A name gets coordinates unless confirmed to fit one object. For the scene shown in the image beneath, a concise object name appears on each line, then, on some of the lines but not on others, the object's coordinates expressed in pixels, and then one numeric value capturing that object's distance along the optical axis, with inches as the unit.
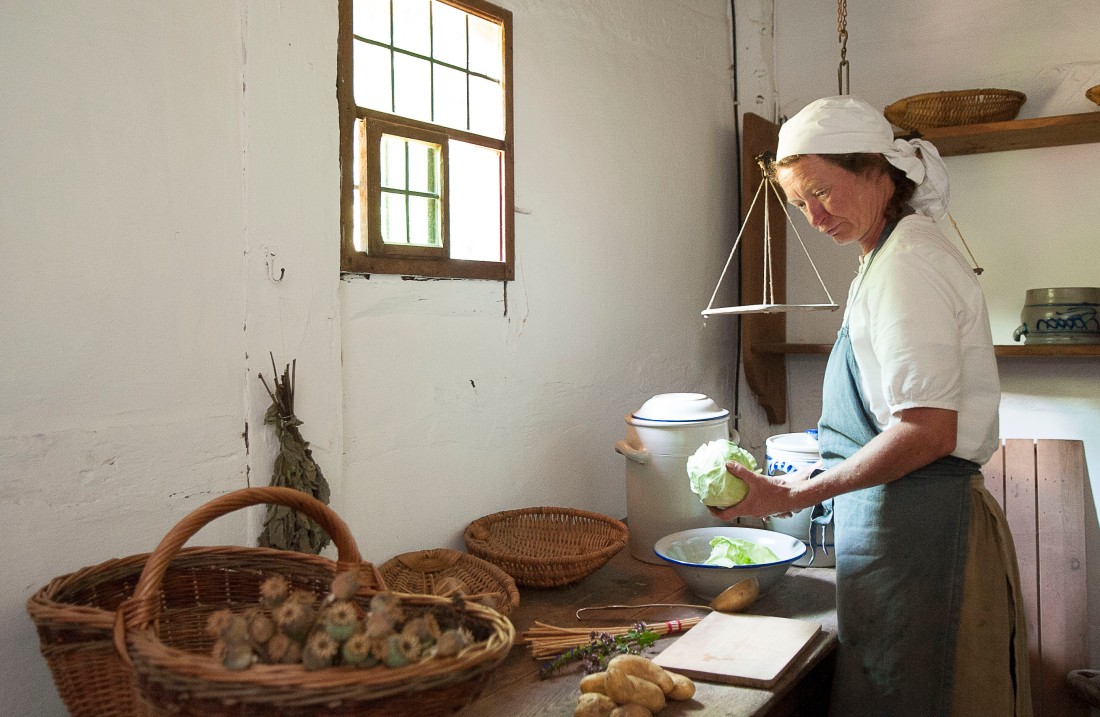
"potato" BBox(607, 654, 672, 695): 66.2
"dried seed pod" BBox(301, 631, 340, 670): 45.4
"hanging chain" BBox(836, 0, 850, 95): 113.3
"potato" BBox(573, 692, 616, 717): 62.5
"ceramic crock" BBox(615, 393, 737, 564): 100.8
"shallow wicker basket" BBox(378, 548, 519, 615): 83.6
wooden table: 66.7
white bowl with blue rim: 87.7
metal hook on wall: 78.1
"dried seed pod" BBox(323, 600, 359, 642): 46.6
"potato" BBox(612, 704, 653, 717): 62.3
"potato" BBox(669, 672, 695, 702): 66.4
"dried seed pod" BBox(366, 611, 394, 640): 46.8
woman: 69.2
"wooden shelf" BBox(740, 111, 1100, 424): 116.2
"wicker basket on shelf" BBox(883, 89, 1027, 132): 118.5
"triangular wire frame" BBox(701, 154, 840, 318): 101.4
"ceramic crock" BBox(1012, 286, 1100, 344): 113.8
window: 87.7
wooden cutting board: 70.4
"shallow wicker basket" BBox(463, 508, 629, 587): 89.2
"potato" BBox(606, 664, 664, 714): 63.9
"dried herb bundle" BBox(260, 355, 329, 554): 77.1
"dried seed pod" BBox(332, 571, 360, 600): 51.7
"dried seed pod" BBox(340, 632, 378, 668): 46.2
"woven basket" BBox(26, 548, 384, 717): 53.3
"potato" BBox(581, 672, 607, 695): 65.9
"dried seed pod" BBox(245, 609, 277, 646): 46.9
